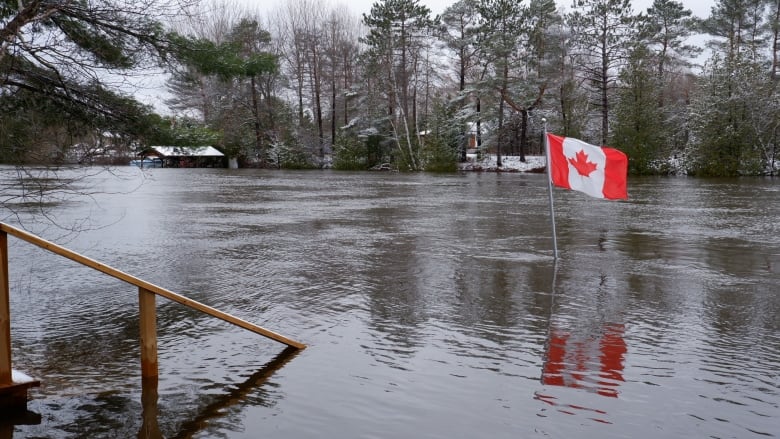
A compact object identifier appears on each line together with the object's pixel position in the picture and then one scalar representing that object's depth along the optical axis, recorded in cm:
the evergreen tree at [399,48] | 5500
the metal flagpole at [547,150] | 1005
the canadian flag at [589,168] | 962
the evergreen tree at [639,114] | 4531
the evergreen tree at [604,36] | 4950
